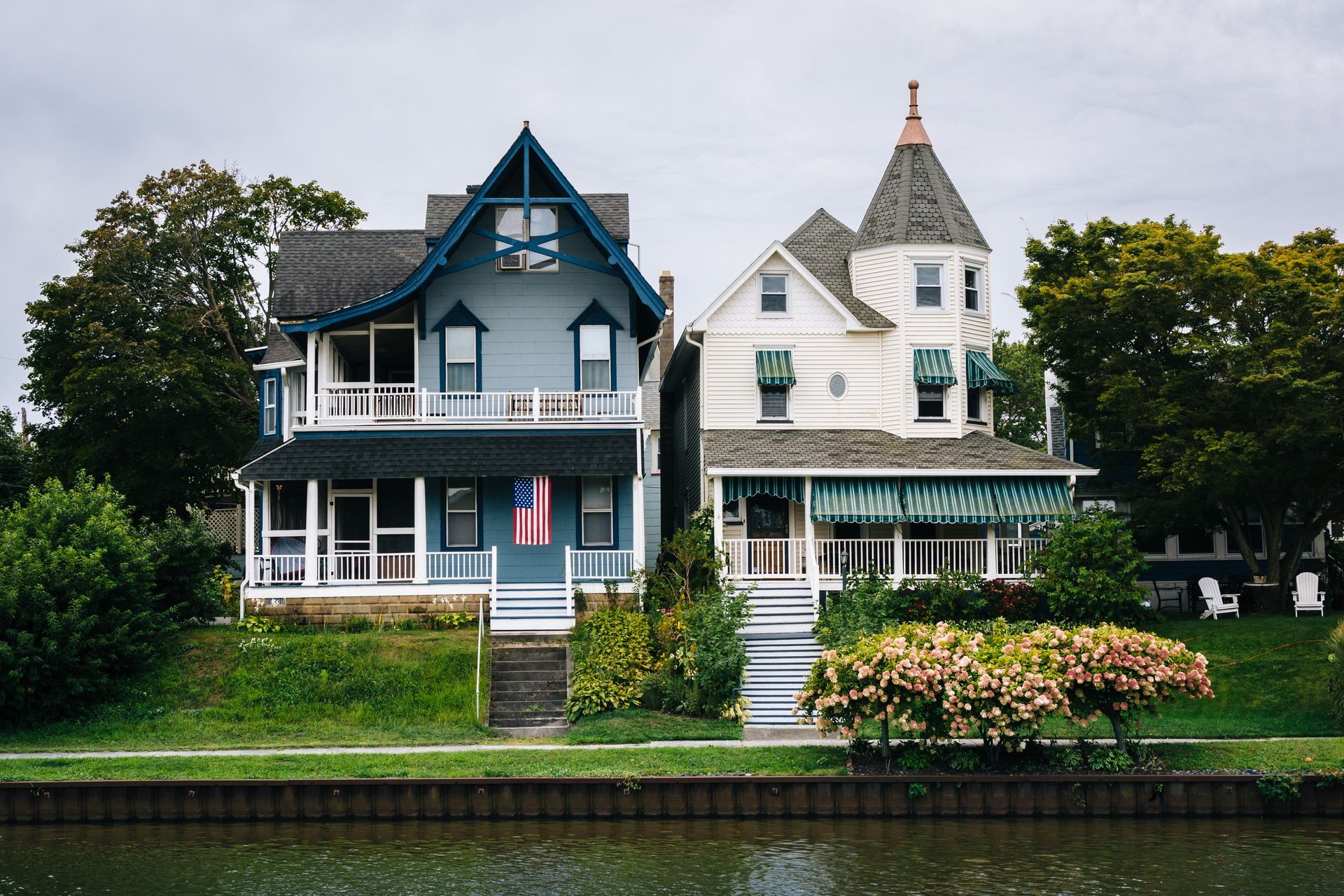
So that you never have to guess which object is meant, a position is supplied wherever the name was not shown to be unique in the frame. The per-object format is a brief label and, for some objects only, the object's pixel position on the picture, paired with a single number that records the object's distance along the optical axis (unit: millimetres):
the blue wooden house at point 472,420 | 32000
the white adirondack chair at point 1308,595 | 33031
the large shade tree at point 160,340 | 41344
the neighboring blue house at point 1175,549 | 38344
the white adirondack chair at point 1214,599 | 33562
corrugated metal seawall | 22016
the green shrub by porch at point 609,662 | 27125
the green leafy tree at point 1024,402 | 58812
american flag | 31891
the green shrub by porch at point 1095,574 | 30422
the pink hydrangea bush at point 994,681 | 22219
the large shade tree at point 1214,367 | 31766
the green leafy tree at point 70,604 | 25516
